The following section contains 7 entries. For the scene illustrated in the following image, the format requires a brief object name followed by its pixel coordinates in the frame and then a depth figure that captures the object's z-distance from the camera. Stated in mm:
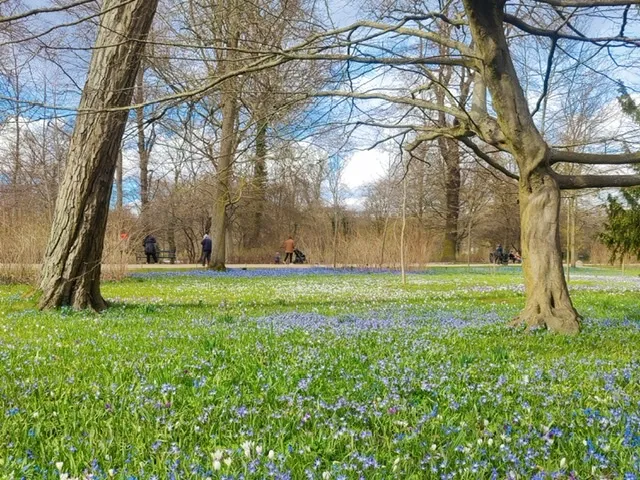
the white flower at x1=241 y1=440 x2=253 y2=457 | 2211
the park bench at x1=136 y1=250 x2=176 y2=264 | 35150
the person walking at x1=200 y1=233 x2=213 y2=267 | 30516
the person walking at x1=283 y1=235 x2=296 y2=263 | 33250
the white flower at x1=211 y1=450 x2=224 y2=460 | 2139
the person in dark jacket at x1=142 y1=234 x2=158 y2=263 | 32219
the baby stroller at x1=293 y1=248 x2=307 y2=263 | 35906
